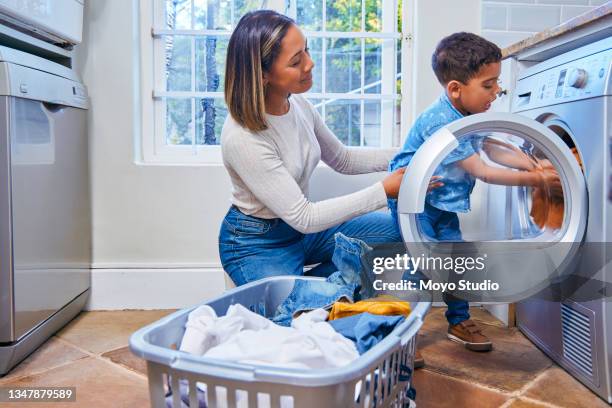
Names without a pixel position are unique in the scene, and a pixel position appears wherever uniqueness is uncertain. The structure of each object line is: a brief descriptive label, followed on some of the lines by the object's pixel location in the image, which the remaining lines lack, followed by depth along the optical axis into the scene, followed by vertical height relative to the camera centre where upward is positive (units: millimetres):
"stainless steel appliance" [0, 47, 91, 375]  1570 -63
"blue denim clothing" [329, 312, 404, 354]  1117 -303
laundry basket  860 -317
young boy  1507 +97
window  2332 +478
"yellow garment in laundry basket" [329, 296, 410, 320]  1257 -287
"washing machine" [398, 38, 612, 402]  1373 -19
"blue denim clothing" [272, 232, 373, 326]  1320 -261
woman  1517 +27
